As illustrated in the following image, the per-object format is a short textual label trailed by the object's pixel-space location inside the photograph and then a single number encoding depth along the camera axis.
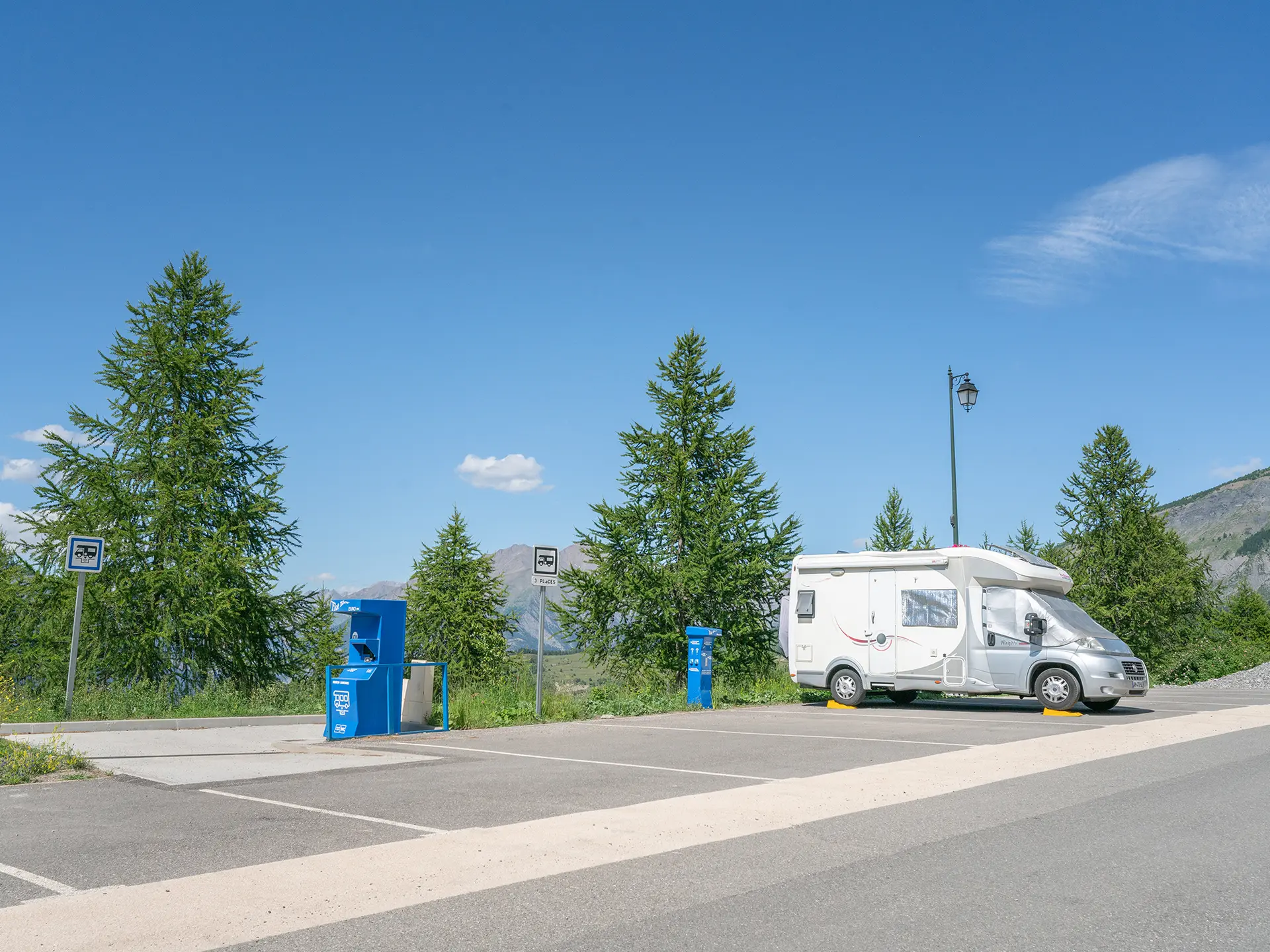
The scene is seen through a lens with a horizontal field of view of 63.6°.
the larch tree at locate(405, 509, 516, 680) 52.72
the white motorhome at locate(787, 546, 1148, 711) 18.75
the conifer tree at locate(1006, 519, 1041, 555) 57.97
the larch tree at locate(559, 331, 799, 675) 34.12
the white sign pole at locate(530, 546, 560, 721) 17.17
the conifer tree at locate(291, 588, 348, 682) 31.38
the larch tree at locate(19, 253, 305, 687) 28.14
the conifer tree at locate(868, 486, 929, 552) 53.50
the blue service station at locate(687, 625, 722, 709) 20.80
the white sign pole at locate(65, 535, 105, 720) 15.50
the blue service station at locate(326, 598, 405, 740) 14.45
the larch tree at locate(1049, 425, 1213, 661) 48.69
